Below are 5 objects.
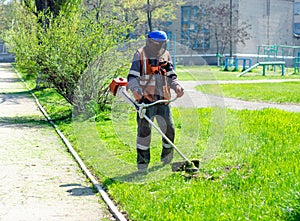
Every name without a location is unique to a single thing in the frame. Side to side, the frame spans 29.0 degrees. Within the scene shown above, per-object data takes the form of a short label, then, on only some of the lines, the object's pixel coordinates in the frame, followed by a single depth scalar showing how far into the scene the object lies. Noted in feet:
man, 23.41
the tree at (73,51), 42.47
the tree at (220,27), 170.98
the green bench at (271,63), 111.96
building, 180.55
